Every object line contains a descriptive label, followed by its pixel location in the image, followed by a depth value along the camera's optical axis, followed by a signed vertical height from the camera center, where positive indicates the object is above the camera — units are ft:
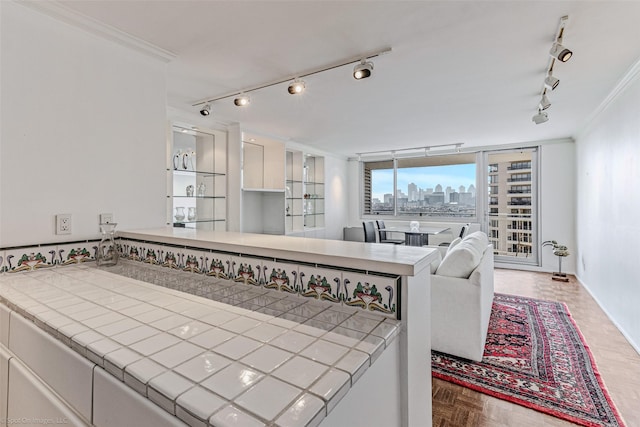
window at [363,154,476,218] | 20.89 +1.91
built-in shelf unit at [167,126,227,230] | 11.55 +1.33
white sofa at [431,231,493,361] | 7.80 -2.43
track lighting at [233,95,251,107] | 9.55 +3.53
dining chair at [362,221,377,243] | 18.81 -1.21
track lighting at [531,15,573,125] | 6.16 +3.45
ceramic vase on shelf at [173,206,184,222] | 11.53 -0.07
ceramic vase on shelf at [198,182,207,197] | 12.60 +0.96
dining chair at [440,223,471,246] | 17.26 -1.10
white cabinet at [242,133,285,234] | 16.31 +1.48
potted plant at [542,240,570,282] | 16.14 -2.16
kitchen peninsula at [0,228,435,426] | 2.12 -1.16
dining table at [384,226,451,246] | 16.97 -1.36
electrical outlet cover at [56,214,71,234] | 5.59 -0.22
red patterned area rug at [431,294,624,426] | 6.14 -3.86
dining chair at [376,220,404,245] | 20.37 -1.72
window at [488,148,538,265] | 18.93 +0.56
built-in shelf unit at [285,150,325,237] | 18.20 +1.18
